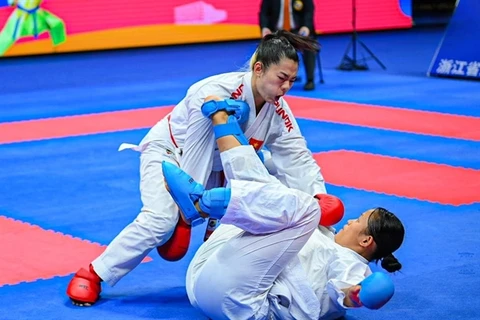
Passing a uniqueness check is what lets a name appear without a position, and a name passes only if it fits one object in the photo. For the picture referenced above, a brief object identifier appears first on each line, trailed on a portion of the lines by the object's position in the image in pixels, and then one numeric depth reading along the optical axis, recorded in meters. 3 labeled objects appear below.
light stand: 15.62
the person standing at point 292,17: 13.27
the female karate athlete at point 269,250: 4.17
